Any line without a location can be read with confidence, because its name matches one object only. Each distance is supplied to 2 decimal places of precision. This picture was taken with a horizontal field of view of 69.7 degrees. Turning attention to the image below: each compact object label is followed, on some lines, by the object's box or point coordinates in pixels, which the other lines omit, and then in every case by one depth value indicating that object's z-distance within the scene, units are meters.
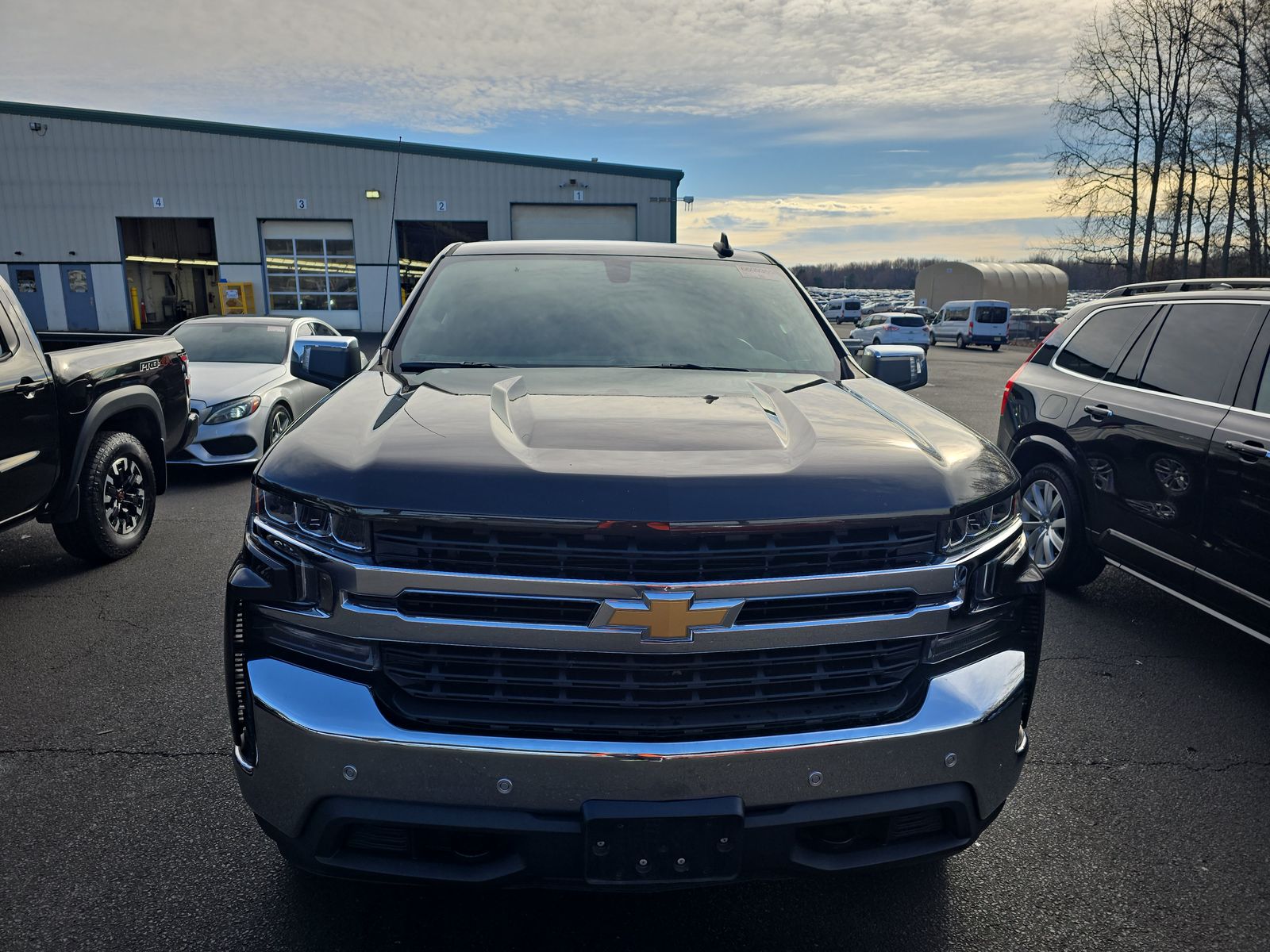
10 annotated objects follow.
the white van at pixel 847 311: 54.38
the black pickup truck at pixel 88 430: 4.93
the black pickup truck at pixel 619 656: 1.89
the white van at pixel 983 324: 40.62
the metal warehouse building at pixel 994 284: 74.31
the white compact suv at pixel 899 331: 35.09
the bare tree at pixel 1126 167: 35.84
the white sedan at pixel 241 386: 8.52
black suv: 3.96
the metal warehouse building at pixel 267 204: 28.75
